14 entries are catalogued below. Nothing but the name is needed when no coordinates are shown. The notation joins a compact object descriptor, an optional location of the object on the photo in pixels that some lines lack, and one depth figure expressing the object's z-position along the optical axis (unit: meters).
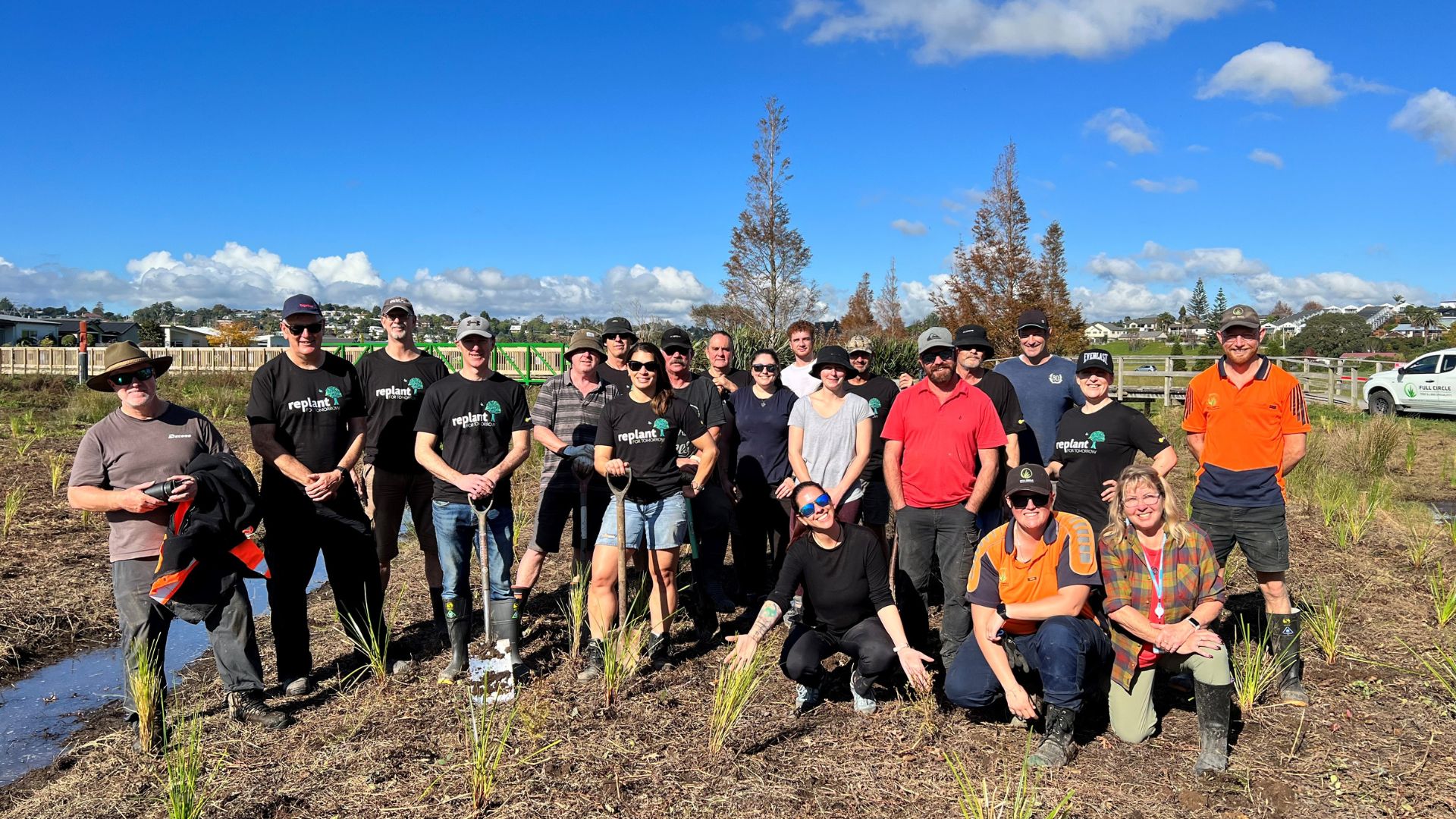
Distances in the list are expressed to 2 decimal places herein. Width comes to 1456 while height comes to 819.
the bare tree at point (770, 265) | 27.56
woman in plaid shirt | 3.86
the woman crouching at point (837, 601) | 4.27
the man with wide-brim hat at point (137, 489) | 3.94
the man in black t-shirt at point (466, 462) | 4.78
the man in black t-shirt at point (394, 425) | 5.20
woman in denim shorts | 4.88
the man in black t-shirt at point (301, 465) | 4.61
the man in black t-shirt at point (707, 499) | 5.55
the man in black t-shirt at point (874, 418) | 5.82
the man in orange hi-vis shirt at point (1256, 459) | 4.55
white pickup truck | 17.94
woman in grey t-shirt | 5.29
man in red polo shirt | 4.75
